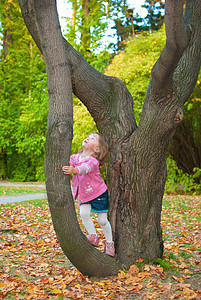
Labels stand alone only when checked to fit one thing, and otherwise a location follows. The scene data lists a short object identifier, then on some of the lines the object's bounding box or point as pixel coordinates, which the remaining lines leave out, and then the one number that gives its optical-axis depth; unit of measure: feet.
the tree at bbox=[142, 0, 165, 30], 102.63
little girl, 12.72
